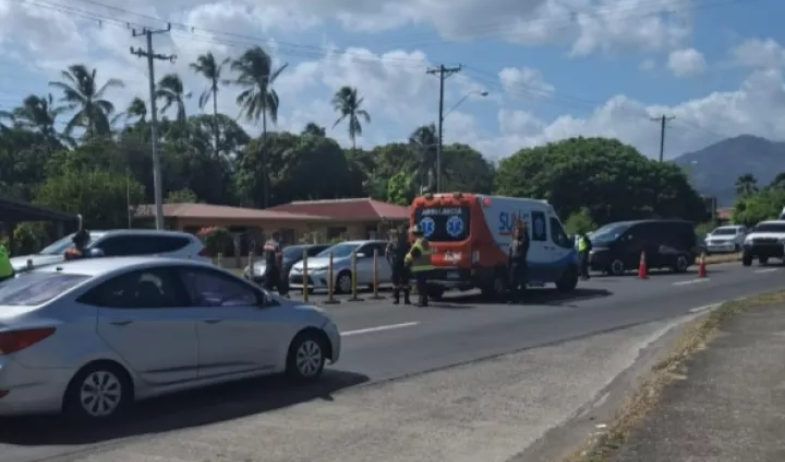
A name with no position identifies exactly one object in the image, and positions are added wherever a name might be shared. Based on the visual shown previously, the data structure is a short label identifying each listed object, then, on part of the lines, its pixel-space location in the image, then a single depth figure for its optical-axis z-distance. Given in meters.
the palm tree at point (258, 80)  75.75
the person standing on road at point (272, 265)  24.53
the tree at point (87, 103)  70.88
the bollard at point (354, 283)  25.31
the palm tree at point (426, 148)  86.38
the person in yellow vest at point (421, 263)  22.73
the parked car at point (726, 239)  55.69
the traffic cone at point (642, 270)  33.12
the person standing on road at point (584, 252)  32.38
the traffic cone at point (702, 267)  32.89
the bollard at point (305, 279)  24.41
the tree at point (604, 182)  74.88
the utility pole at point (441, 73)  59.69
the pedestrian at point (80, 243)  20.73
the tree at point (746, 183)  120.94
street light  58.44
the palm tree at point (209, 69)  78.38
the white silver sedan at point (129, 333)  9.47
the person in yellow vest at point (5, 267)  15.14
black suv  35.28
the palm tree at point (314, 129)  93.80
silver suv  21.72
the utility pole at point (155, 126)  47.50
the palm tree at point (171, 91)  77.44
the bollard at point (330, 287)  24.66
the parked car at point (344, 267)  28.80
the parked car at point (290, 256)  30.14
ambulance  23.75
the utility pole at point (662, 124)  87.06
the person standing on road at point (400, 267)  23.64
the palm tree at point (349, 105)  92.19
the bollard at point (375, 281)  25.67
